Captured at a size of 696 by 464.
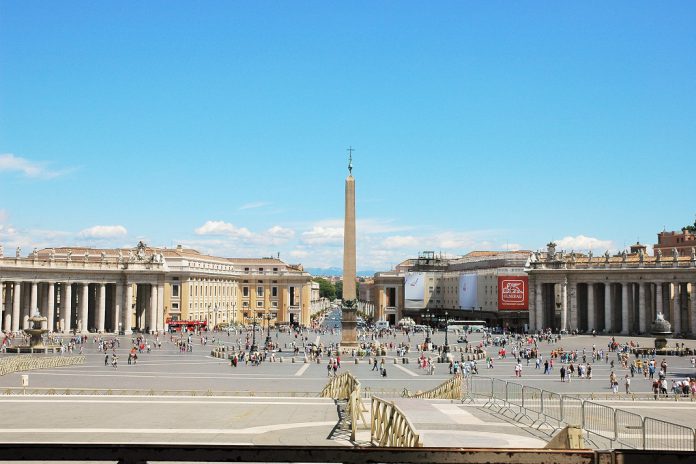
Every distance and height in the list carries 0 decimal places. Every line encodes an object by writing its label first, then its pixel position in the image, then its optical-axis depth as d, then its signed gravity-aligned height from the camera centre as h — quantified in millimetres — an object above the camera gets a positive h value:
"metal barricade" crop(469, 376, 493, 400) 27762 -3813
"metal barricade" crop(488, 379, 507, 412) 24323 -3515
